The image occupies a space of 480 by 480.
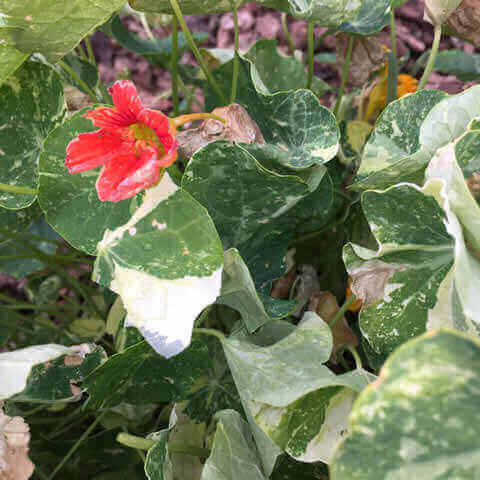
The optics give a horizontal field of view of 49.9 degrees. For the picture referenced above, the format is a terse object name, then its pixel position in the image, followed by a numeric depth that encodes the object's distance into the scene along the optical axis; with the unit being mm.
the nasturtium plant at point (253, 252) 302
